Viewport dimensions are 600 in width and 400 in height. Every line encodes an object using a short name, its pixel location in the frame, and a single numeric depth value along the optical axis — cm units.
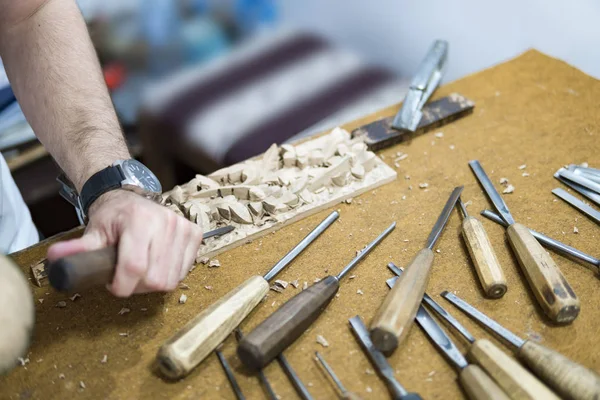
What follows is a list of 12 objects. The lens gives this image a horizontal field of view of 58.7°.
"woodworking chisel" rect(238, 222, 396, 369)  97
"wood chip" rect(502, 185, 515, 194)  143
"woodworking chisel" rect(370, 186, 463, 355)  100
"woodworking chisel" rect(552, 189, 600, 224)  134
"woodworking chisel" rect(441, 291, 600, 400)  88
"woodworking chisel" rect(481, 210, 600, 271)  121
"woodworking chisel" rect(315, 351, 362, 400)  93
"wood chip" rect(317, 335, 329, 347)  106
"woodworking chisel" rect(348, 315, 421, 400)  95
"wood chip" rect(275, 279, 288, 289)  119
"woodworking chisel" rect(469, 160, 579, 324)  106
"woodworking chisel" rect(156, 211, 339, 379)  97
